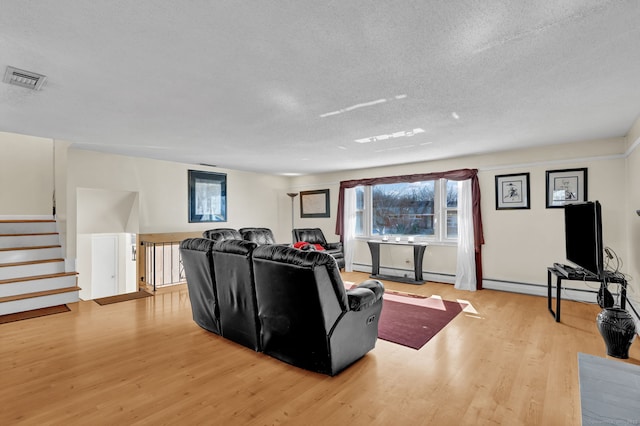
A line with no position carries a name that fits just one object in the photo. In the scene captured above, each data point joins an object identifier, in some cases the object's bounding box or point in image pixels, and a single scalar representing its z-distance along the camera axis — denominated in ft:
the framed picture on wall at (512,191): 16.97
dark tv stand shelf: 10.94
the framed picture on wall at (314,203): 26.20
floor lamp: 26.96
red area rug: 11.37
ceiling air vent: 7.73
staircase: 14.23
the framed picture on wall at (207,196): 21.97
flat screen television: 10.20
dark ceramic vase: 9.31
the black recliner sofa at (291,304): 8.26
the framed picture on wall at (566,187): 15.39
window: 20.12
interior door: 22.17
